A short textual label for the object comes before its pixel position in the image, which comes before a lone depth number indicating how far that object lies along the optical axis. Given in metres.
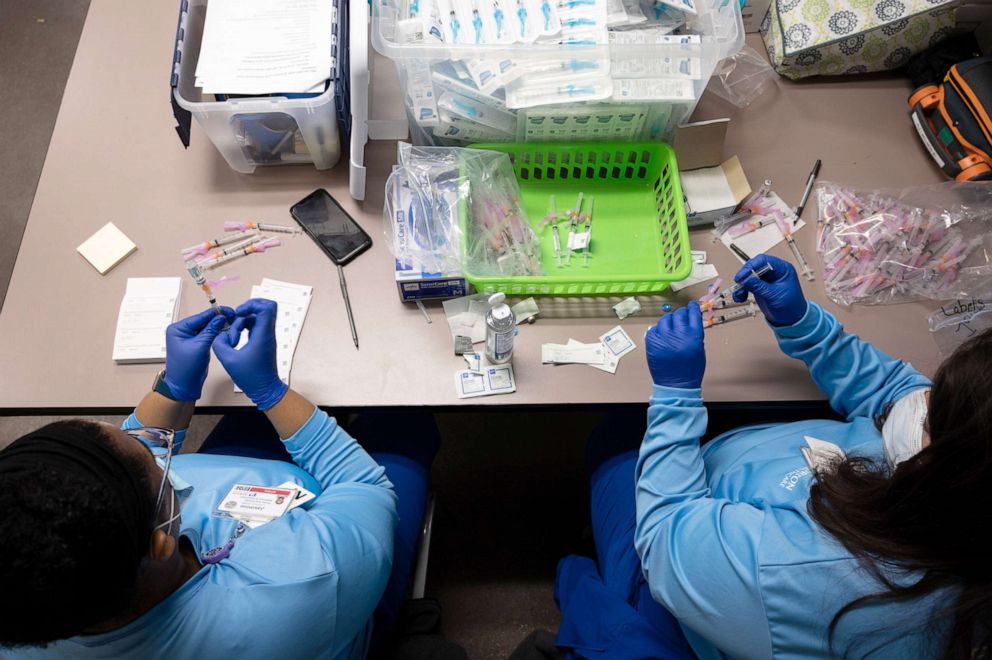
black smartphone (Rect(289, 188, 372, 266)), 1.28
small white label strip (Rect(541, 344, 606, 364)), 1.18
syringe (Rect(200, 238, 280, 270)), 1.26
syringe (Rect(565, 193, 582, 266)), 1.31
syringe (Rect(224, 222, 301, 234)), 1.30
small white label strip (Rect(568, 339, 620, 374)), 1.18
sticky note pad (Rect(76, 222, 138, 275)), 1.24
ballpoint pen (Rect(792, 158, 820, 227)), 1.34
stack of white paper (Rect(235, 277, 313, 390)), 1.18
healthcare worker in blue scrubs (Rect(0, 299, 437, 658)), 0.65
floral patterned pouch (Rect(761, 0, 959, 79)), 1.36
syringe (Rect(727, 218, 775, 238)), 1.31
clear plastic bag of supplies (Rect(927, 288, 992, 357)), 1.20
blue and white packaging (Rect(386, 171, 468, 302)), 1.18
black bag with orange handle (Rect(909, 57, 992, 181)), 1.28
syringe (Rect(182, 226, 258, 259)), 1.27
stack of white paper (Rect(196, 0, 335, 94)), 1.18
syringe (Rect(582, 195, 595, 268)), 1.31
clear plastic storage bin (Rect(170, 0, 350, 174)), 1.17
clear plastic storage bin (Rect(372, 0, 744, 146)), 1.17
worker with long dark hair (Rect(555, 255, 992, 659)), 0.73
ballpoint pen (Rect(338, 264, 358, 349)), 1.21
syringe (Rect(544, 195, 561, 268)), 1.33
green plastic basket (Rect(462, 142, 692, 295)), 1.23
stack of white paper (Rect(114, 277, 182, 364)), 1.17
